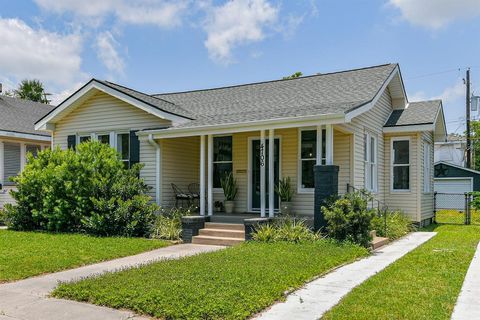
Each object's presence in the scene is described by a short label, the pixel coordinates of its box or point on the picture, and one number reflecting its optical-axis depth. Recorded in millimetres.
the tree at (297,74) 29484
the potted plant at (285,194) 11453
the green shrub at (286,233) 9297
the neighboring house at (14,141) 16062
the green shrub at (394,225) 11055
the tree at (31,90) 34250
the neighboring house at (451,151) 33562
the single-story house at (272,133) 11297
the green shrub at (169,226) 10688
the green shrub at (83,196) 10867
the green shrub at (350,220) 9008
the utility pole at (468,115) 27828
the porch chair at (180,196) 12359
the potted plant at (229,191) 12453
